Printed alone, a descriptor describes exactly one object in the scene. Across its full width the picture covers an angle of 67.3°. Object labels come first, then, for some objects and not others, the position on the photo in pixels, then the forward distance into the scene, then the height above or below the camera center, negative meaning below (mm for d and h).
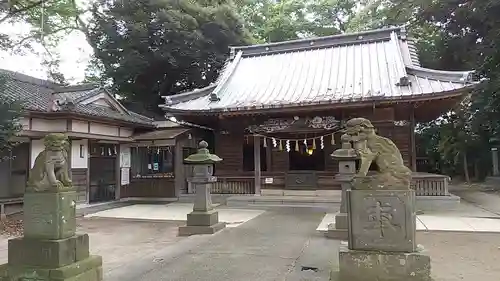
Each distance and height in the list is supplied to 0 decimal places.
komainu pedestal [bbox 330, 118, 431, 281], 3906 -629
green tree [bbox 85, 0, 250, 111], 20938 +6846
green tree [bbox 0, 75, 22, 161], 9109 +1155
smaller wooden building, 12602 +789
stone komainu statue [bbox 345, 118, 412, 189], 3986 +24
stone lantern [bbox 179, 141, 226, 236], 8531 -891
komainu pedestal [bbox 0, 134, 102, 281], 4375 -811
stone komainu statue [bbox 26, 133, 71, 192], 4539 -61
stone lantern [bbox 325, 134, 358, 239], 7680 -336
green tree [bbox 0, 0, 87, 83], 8736 +4919
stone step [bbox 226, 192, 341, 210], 13309 -1473
